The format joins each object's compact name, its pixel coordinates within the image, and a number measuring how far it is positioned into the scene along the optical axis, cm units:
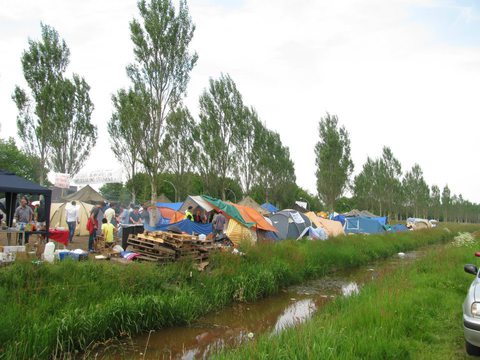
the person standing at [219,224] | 1652
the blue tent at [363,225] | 3284
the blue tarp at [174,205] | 2809
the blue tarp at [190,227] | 1670
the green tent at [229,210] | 1830
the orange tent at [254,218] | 1899
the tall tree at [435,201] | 8902
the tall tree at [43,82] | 2484
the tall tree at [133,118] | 2103
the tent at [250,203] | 3170
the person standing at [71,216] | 1516
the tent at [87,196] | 2322
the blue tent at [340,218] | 3912
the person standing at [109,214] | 1551
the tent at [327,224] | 2488
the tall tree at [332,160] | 4216
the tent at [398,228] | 3655
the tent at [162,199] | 4042
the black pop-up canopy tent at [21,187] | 1130
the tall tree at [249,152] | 3817
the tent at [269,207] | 3751
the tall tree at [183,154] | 3788
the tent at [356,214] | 4417
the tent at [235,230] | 1772
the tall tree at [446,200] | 9412
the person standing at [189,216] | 1762
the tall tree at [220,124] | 3453
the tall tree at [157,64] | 2102
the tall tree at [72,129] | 2731
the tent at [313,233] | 2184
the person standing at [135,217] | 1761
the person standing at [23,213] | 1309
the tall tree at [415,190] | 7541
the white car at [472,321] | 512
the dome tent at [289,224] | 2225
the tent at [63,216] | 2044
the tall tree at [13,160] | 5960
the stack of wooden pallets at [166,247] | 1052
